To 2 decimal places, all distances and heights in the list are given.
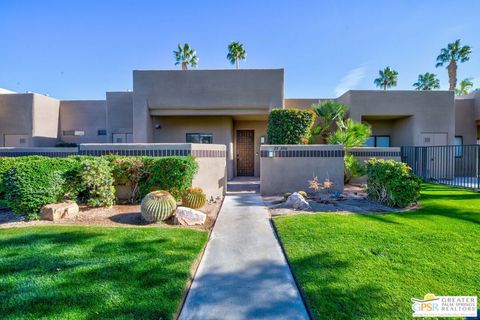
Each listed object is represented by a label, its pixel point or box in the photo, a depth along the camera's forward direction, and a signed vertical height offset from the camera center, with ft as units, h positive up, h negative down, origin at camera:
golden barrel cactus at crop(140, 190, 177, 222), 17.30 -3.71
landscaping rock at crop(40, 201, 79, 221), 17.75 -4.11
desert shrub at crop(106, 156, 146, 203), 22.06 -1.01
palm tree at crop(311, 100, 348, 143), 39.68 +7.88
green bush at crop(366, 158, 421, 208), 21.12 -2.43
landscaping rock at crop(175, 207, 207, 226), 17.22 -4.45
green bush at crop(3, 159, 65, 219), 17.37 -2.18
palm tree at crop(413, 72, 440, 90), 79.10 +26.53
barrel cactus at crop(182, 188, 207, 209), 20.88 -3.63
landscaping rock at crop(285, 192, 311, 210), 21.13 -4.15
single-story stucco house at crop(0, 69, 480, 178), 38.40 +8.31
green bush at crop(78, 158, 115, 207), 19.88 -2.20
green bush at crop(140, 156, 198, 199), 21.68 -1.56
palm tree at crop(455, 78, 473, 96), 87.35 +27.67
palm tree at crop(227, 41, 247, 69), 65.05 +30.26
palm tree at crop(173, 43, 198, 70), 66.44 +29.78
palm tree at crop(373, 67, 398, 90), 70.28 +24.75
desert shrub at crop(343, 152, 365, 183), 32.60 -1.22
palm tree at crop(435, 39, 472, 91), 65.67 +29.81
